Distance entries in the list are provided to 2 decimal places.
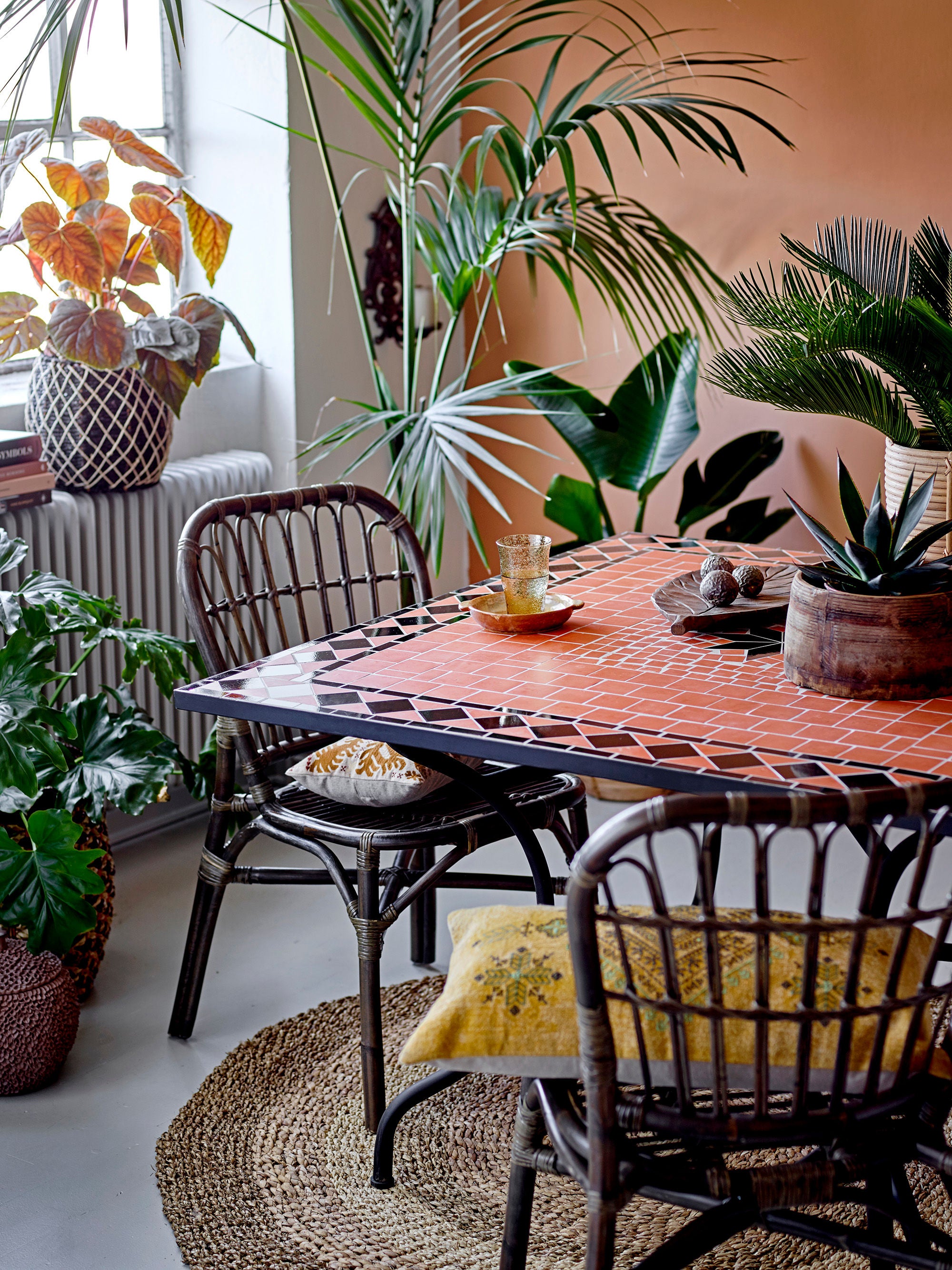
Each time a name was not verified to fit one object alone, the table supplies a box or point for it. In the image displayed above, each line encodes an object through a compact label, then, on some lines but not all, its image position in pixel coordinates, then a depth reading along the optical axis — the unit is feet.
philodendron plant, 7.77
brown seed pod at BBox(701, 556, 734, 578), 7.56
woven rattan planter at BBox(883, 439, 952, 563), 10.30
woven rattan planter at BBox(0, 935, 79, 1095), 7.82
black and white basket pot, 10.53
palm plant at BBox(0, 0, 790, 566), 10.33
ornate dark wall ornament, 13.28
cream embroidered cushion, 7.69
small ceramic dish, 7.30
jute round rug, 6.60
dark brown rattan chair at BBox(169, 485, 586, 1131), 7.36
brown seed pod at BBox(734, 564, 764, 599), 7.61
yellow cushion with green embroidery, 4.76
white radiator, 10.43
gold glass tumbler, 7.32
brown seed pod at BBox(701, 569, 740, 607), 7.41
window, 11.13
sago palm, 10.31
